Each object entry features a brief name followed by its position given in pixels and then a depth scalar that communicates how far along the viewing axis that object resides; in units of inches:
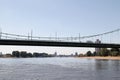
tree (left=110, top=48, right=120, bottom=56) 5286.4
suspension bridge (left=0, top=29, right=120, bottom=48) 2311.9
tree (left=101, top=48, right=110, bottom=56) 6020.2
